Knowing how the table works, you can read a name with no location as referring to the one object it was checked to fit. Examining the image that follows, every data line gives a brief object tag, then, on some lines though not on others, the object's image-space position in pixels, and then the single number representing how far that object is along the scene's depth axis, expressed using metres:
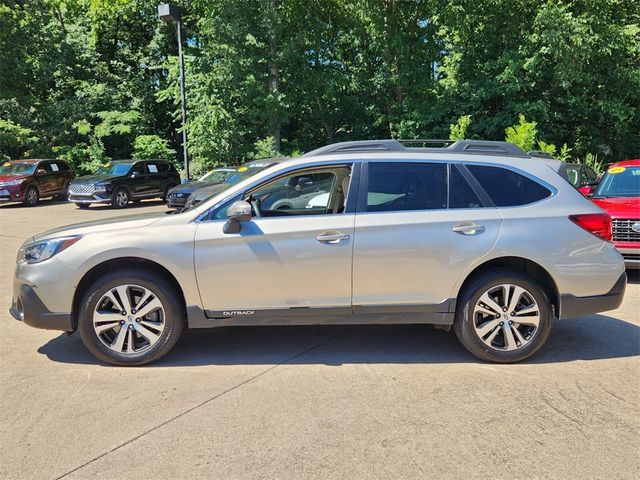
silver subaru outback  4.40
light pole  19.45
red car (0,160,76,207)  19.86
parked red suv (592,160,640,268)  7.31
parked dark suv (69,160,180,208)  18.89
